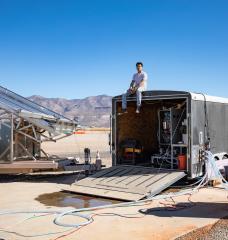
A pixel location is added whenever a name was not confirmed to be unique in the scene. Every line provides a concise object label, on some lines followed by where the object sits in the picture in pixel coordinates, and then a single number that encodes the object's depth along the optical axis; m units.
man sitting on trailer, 9.69
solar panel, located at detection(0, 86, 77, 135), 9.81
